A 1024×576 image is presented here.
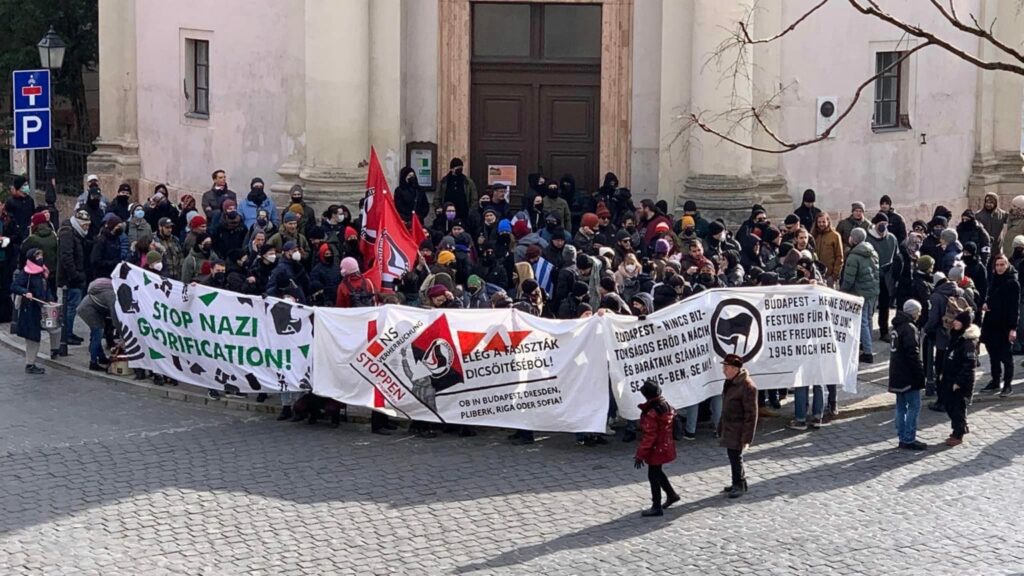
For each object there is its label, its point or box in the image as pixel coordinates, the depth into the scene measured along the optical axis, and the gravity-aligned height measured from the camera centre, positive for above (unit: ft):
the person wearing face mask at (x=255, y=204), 82.67 -3.35
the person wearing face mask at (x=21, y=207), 83.20 -3.63
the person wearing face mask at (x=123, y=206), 82.69 -3.49
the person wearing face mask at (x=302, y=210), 79.05 -3.49
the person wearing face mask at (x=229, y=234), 77.87 -4.44
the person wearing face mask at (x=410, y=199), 85.56 -3.10
